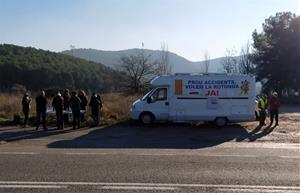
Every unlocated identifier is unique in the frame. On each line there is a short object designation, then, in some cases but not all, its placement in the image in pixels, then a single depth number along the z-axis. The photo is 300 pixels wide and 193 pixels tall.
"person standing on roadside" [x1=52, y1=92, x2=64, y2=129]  14.85
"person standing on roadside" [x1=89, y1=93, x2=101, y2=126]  15.76
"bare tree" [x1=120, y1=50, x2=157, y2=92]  41.65
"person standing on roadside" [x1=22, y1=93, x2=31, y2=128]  15.57
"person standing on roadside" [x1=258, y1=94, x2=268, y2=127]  15.86
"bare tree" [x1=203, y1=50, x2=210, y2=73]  46.34
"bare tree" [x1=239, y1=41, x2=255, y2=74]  43.25
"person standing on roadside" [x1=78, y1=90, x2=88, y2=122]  16.04
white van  15.63
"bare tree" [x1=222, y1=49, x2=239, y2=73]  49.32
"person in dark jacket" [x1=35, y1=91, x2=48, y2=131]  14.84
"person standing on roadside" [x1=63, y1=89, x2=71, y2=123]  15.84
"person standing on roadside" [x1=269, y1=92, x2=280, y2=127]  16.32
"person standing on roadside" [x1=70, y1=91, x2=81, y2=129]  14.96
